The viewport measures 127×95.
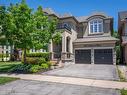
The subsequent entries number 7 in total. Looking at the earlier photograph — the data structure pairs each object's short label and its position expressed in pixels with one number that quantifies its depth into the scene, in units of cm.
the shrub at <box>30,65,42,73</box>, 920
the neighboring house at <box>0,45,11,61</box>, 2673
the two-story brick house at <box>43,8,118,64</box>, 1473
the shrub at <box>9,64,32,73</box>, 952
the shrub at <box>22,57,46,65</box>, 1121
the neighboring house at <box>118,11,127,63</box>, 1463
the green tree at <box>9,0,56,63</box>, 934
